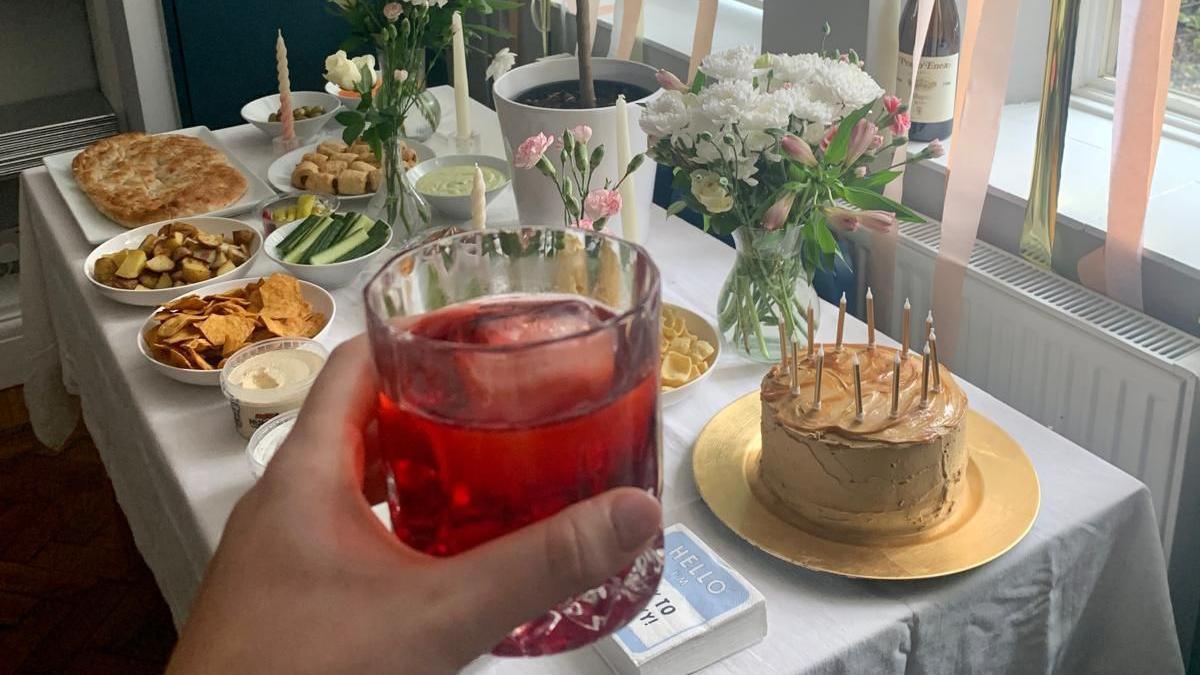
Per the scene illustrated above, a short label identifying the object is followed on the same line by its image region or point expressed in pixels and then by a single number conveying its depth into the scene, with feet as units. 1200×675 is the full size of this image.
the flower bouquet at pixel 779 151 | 3.43
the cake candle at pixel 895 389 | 2.91
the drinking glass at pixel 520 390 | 1.60
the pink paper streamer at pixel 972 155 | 4.40
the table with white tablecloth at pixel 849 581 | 2.88
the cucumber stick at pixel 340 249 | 4.63
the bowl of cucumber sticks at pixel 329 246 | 4.58
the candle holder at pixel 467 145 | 6.12
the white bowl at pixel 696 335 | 3.70
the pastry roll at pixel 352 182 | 5.38
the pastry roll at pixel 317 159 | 5.56
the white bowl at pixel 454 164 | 5.12
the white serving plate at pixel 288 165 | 5.57
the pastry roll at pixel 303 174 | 5.45
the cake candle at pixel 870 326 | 3.22
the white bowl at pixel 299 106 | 6.20
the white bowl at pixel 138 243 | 4.49
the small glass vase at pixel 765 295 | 3.76
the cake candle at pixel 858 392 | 2.91
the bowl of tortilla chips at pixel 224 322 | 3.98
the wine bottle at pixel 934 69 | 4.88
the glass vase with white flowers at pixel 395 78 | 4.84
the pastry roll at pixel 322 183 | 5.39
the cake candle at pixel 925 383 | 2.93
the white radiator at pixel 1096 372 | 4.07
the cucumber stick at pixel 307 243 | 4.64
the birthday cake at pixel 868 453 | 2.91
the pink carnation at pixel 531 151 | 3.83
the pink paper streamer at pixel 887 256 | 4.95
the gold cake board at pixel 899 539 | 2.95
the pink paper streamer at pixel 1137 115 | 3.94
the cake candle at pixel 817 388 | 3.00
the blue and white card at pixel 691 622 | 2.67
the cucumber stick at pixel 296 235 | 4.71
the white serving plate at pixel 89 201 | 5.15
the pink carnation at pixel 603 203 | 3.71
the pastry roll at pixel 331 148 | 5.66
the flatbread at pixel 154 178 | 5.17
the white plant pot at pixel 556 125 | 4.47
